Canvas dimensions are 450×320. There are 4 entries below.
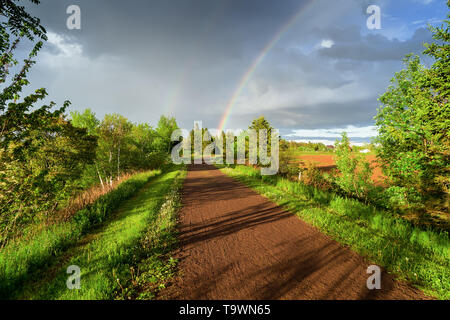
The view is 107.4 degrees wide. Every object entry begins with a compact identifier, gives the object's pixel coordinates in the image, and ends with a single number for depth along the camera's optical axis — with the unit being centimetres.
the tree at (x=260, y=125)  2749
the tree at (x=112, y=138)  1715
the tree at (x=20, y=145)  499
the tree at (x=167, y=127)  4590
